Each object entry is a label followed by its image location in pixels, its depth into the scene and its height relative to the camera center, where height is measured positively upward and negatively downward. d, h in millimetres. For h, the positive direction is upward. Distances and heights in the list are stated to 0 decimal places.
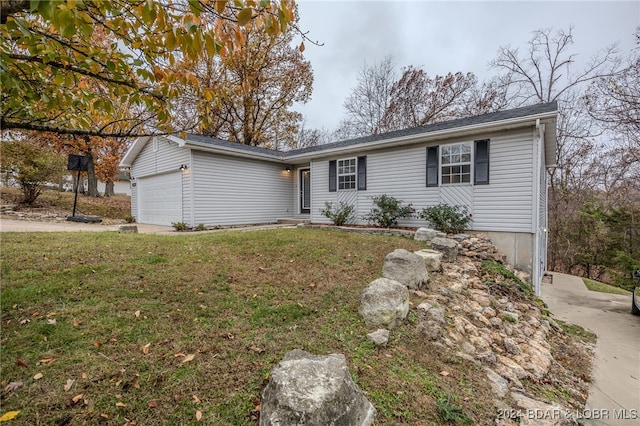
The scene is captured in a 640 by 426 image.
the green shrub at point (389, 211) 8812 -92
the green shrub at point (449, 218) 7711 -278
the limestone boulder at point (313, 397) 1671 -1216
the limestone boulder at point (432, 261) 5258 -1027
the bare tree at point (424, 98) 16906 +7146
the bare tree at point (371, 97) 18906 +7908
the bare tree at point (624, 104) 8195 +3289
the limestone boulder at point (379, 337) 2891 -1388
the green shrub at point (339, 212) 9875 -156
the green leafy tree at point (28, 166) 9992 +1570
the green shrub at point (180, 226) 9523 -651
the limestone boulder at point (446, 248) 6141 -905
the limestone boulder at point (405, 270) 4359 -997
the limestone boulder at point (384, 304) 3207 -1163
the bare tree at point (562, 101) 13984 +5851
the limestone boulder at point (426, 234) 7270 -697
